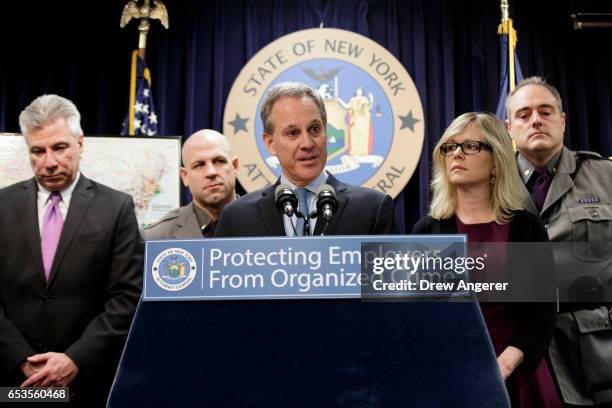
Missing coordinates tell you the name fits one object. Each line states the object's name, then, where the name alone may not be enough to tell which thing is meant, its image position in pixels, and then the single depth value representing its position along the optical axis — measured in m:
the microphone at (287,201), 1.54
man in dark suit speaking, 1.94
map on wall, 3.86
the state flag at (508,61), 4.13
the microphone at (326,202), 1.53
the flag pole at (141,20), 4.22
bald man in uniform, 2.87
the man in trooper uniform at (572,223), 2.22
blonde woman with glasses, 1.93
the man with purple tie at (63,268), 2.17
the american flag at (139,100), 4.22
